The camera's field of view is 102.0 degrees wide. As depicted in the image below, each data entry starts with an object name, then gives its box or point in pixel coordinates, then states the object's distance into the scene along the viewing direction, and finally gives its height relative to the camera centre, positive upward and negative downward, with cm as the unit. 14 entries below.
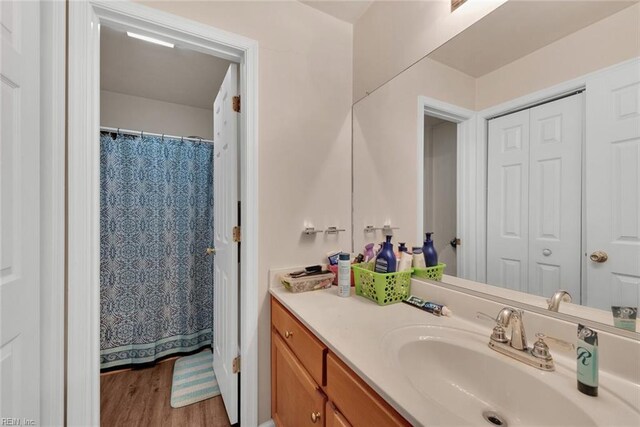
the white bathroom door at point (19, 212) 76 +0
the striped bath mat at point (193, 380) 165 -118
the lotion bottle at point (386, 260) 112 -20
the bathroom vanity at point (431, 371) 55 -39
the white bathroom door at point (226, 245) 141 -19
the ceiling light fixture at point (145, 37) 114 +79
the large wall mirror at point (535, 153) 63 +19
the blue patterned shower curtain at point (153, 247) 197 -28
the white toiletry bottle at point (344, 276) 120 -29
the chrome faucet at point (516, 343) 65 -35
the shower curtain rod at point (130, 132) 196 +64
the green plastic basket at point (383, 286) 109 -31
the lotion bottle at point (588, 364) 55 -32
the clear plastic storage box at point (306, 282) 124 -34
